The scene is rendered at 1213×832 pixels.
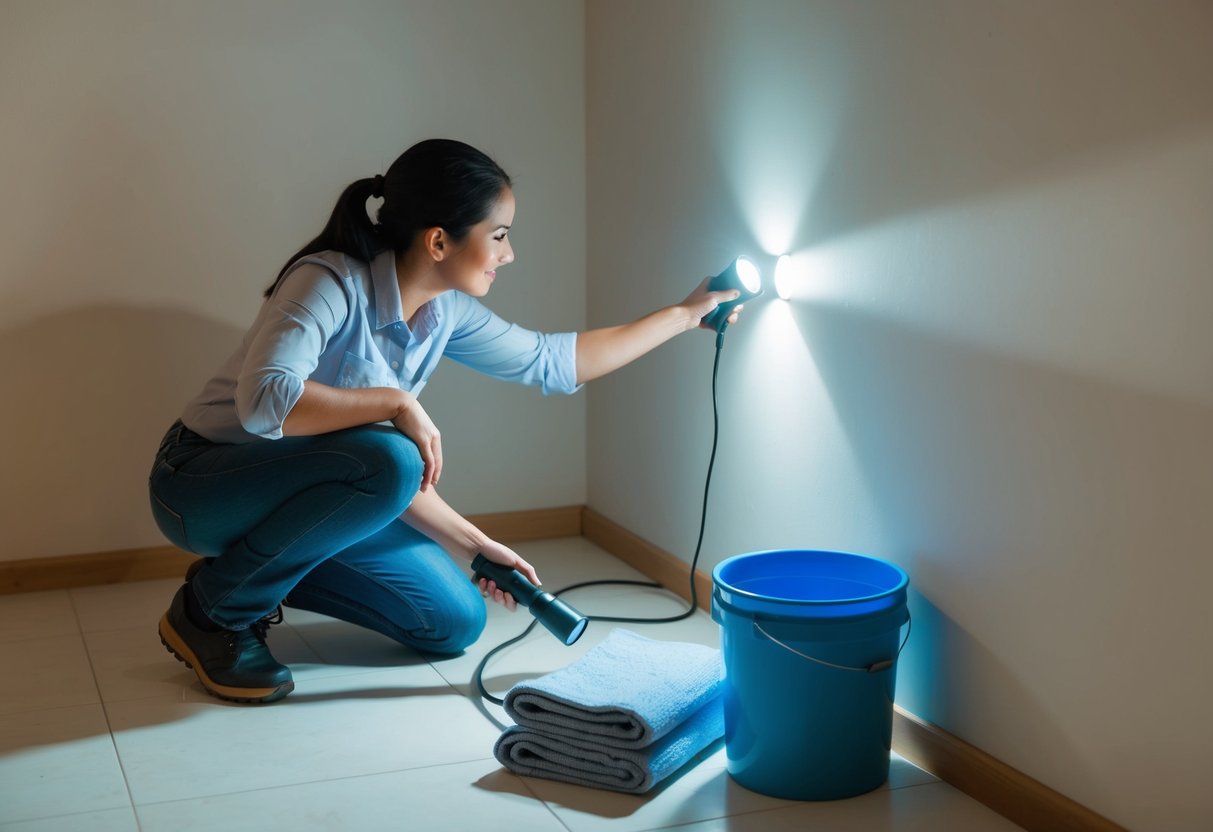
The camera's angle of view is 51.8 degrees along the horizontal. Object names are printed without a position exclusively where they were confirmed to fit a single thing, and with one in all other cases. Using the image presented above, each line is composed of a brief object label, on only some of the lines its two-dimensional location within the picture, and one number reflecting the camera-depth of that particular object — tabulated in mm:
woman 1878
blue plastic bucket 1578
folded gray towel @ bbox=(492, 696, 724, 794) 1646
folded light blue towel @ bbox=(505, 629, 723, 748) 1658
